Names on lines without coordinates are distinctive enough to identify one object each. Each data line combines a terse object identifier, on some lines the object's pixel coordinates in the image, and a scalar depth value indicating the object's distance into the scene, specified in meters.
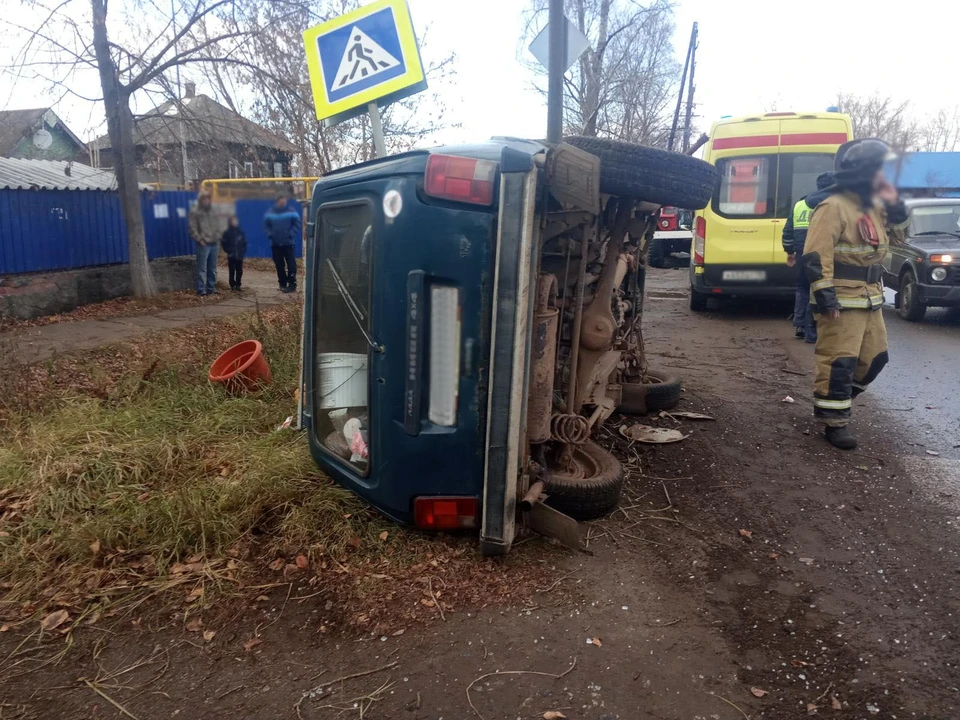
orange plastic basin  5.38
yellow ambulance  9.31
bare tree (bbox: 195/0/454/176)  9.92
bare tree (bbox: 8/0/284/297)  9.63
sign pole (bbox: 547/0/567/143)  4.11
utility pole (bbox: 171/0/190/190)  9.69
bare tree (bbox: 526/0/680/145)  19.83
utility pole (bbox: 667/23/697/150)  18.69
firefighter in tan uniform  4.43
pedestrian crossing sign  4.33
